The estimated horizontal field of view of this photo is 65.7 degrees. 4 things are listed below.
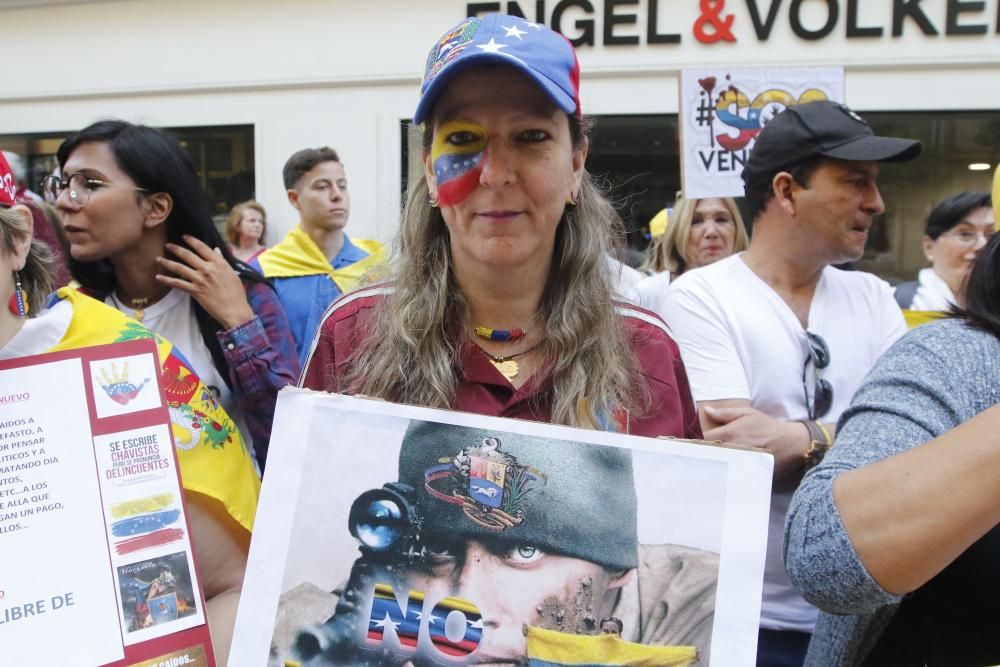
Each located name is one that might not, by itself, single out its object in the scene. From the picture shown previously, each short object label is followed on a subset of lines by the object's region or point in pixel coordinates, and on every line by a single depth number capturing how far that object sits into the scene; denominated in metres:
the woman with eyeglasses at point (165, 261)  2.05
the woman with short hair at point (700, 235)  3.95
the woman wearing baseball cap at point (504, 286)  1.28
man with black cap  1.90
